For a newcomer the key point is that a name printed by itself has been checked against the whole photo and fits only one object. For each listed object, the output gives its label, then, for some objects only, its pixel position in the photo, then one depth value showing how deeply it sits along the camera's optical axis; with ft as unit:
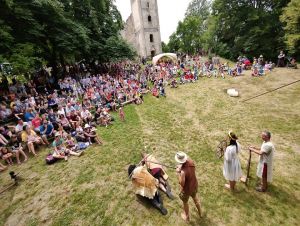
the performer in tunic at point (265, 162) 15.65
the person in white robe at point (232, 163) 15.89
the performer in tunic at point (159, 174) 17.76
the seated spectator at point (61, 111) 33.87
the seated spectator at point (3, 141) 27.22
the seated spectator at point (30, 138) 27.20
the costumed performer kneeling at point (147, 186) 16.19
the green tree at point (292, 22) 62.49
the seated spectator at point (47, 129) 30.05
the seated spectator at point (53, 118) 32.14
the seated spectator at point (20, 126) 29.07
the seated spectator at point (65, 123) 32.04
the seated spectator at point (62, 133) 28.48
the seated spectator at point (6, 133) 28.74
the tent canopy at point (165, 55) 98.90
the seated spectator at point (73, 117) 33.81
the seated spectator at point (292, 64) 62.20
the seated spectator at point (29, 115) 32.34
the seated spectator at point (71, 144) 27.37
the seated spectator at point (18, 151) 25.82
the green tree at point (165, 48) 174.71
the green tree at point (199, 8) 166.20
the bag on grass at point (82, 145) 27.53
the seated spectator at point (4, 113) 32.32
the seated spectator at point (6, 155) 25.46
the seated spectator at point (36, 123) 30.32
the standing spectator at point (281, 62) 66.13
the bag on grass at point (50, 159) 24.54
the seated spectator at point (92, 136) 28.68
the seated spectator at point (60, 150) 25.49
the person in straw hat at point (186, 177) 13.30
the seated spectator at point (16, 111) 33.09
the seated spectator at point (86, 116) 35.04
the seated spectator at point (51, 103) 39.19
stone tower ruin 128.47
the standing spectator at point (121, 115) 36.82
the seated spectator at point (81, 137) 28.75
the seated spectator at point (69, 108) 35.46
